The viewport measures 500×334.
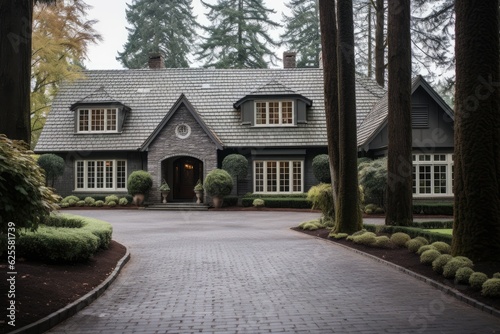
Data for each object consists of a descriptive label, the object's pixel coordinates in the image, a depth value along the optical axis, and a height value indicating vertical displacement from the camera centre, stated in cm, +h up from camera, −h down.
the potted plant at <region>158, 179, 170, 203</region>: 2814 -53
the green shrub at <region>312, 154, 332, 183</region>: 2747 +67
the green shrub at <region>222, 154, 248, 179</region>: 2773 +84
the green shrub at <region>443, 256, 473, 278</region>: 825 -148
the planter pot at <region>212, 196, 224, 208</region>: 2750 -117
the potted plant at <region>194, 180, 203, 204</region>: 2833 -67
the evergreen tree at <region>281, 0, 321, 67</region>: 4578 +1426
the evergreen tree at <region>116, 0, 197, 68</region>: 4634 +1452
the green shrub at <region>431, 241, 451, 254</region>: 1013 -143
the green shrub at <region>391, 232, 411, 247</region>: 1186 -147
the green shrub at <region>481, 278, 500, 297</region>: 697 -159
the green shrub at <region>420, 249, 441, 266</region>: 939 -151
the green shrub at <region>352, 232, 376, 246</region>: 1250 -154
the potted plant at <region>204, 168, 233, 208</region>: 2666 -14
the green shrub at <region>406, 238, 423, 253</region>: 1083 -147
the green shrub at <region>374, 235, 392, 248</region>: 1204 -157
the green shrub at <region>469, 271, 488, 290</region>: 749 -157
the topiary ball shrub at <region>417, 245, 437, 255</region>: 1016 -146
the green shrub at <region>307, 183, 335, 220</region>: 1683 -67
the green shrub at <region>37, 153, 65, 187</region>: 2812 +102
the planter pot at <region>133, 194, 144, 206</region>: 2809 -105
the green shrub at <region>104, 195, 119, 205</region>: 2819 -104
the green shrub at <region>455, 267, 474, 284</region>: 788 -156
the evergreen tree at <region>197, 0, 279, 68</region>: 4425 +1342
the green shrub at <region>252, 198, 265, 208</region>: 2681 -121
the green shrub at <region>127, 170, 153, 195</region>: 2748 -6
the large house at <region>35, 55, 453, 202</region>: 2645 +303
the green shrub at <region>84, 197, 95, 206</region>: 2812 -114
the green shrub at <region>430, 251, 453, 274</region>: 876 -152
